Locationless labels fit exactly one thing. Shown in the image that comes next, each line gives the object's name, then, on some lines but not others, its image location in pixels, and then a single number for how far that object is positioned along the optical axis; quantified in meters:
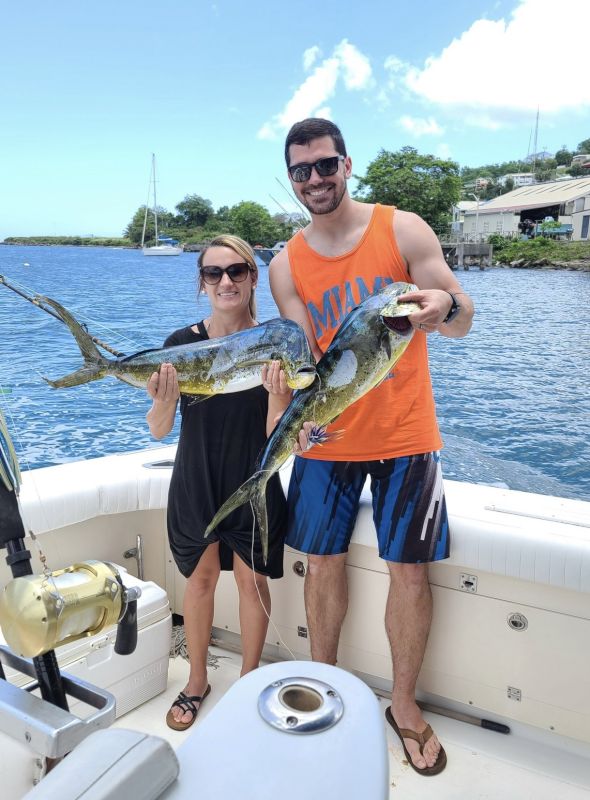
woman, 2.32
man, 2.14
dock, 56.00
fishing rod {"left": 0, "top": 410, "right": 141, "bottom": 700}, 0.93
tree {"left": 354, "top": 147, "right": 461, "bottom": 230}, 69.94
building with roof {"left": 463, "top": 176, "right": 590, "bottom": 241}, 60.84
